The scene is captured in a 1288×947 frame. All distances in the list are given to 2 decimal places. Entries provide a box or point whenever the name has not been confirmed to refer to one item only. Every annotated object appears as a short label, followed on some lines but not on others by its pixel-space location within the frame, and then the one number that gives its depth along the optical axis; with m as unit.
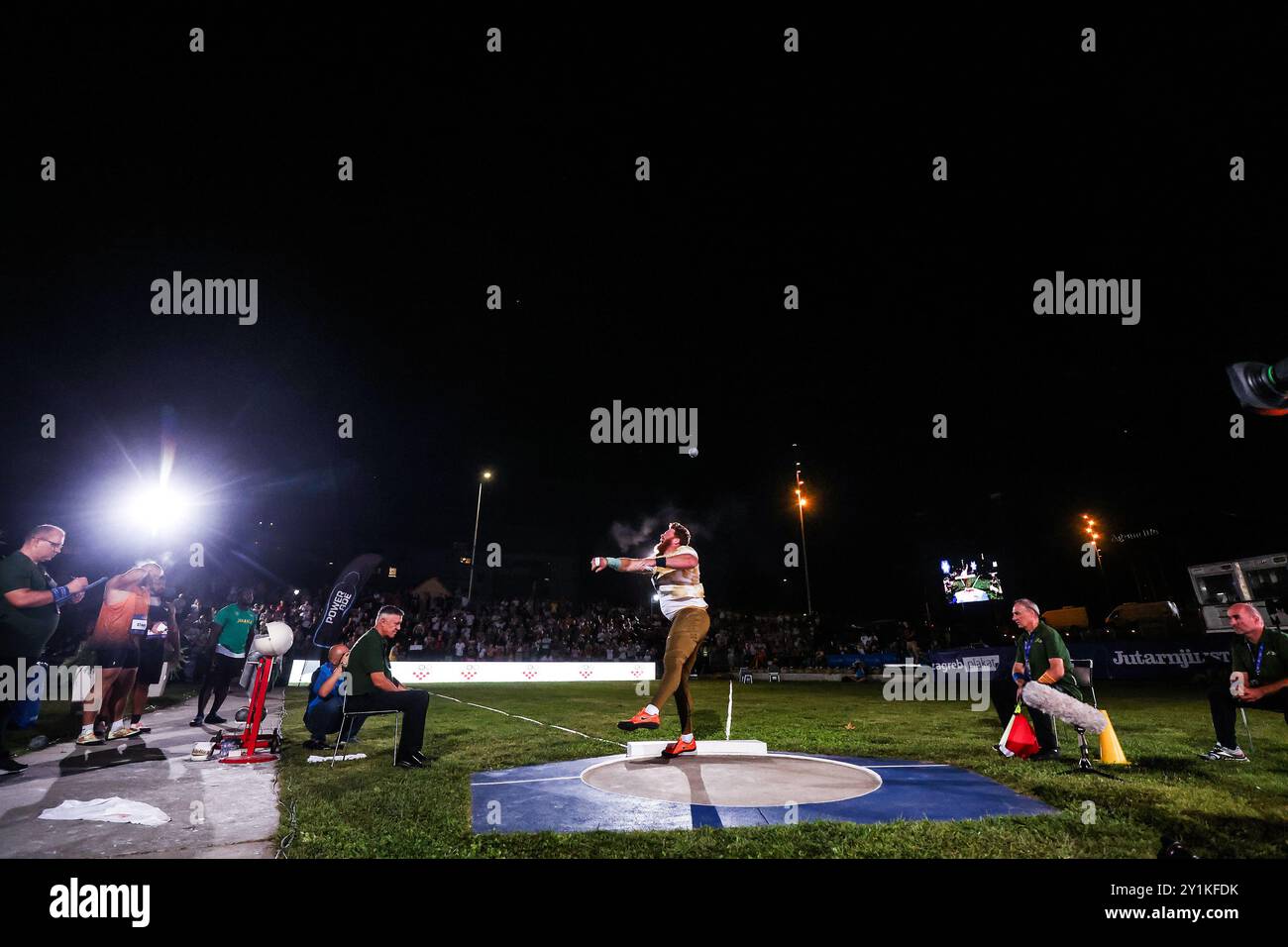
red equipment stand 6.94
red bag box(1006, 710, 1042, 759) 6.95
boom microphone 5.89
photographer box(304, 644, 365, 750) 7.80
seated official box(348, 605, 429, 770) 6.75
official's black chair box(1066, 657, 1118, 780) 7.04
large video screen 32.81
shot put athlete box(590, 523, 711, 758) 6.16
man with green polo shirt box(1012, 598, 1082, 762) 6.44
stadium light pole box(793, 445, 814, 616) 32.31
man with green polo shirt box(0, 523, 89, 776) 6.03
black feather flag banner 11.47
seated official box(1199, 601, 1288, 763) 6.39
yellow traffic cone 6.09
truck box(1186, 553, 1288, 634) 17.92
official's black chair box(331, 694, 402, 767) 6.74
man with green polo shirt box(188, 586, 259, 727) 9.38
